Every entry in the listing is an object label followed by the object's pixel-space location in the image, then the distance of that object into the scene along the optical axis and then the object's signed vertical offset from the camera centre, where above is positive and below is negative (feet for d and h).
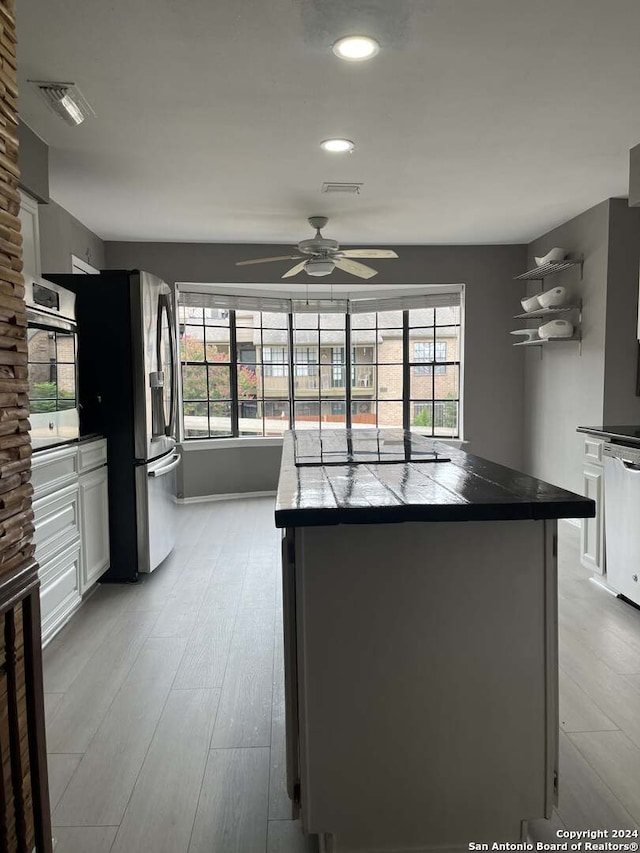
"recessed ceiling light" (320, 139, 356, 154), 10.80 +4.61
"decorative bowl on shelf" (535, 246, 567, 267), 15.38 +3.57
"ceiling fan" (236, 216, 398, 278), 13.17 +3.10
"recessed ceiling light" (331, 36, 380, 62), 7.41 +4.47
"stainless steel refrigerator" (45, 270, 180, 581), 11.65 +0.01
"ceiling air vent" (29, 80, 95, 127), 8.60 +4.47
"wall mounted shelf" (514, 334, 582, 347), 15.57 +1.36
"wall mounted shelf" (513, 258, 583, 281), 15.42 +3.34
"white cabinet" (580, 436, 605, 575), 11.24 -2.35
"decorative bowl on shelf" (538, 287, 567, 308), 15.49 +2.49
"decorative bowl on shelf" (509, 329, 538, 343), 17.04 +1.69
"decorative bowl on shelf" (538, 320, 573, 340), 15.42 +1.63
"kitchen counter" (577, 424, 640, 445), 10.31 -0.81
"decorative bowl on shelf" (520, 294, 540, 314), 16.57 +2.49
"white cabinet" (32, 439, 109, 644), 8.54 -2.19
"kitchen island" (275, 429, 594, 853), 4.81 -2.40
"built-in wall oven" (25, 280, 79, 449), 8.53 +0.48
